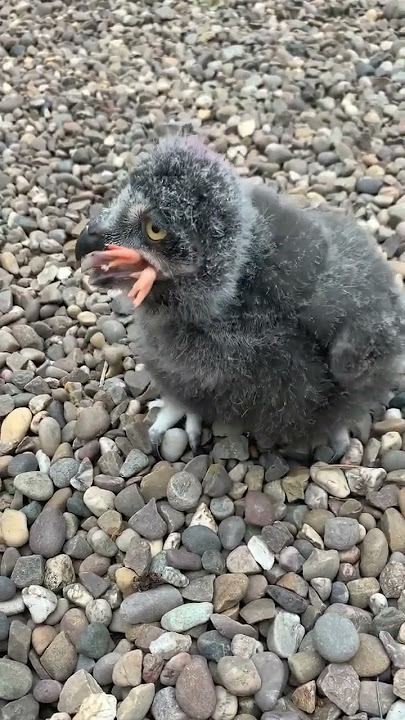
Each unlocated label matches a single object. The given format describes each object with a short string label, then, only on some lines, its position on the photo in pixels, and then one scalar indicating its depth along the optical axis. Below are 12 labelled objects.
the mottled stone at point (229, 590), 0.33
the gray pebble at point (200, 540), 0.35
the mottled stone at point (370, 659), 0.30
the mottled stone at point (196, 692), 0.29
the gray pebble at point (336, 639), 0.30
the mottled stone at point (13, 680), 0.30
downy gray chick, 0.31
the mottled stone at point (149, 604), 0.32
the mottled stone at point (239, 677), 0.29
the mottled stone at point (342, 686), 0.29
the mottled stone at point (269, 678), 0.29
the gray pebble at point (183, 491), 0.36
